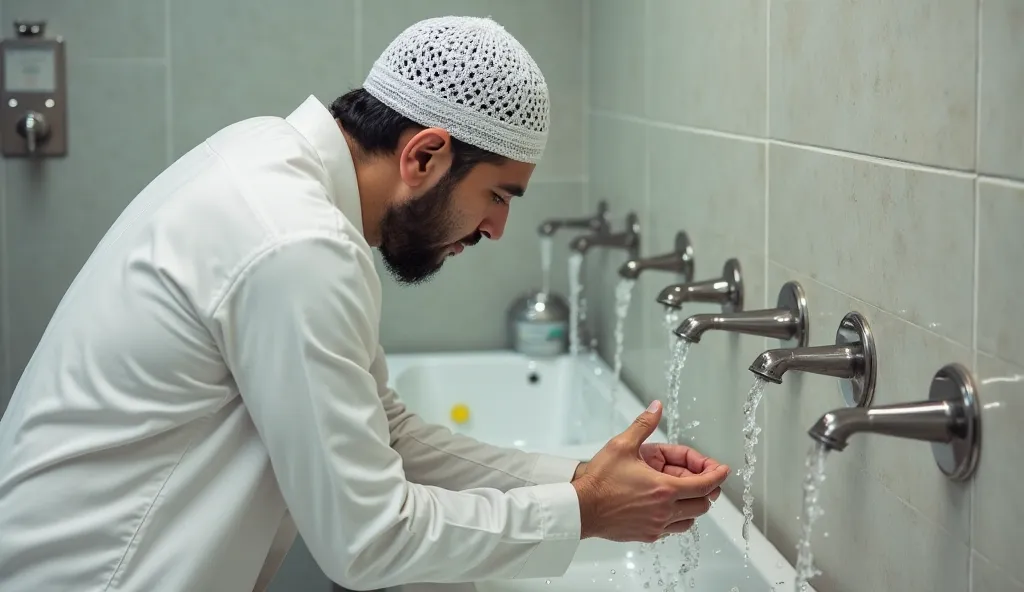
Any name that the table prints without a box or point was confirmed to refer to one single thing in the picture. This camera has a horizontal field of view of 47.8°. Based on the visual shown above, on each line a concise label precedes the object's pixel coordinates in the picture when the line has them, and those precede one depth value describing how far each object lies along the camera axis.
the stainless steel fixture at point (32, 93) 2.60
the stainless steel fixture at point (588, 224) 2.55
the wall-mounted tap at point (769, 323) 1.38
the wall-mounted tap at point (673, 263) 1.87
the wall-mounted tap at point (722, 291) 1.61
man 1.16
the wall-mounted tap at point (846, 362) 1.18
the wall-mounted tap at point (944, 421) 0.97
